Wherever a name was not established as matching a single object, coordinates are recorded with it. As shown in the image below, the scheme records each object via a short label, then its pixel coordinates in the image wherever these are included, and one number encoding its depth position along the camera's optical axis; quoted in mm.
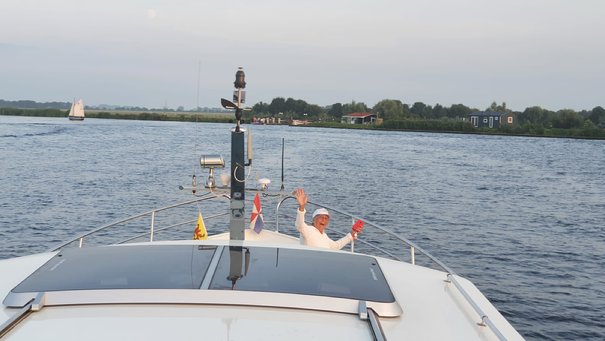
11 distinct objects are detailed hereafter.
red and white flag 7820
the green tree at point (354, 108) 166150
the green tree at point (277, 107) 151100
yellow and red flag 8234
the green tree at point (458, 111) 168500
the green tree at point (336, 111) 167250
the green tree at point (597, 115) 131000
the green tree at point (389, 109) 144625
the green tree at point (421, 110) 162425
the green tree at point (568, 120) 117500
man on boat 6670
